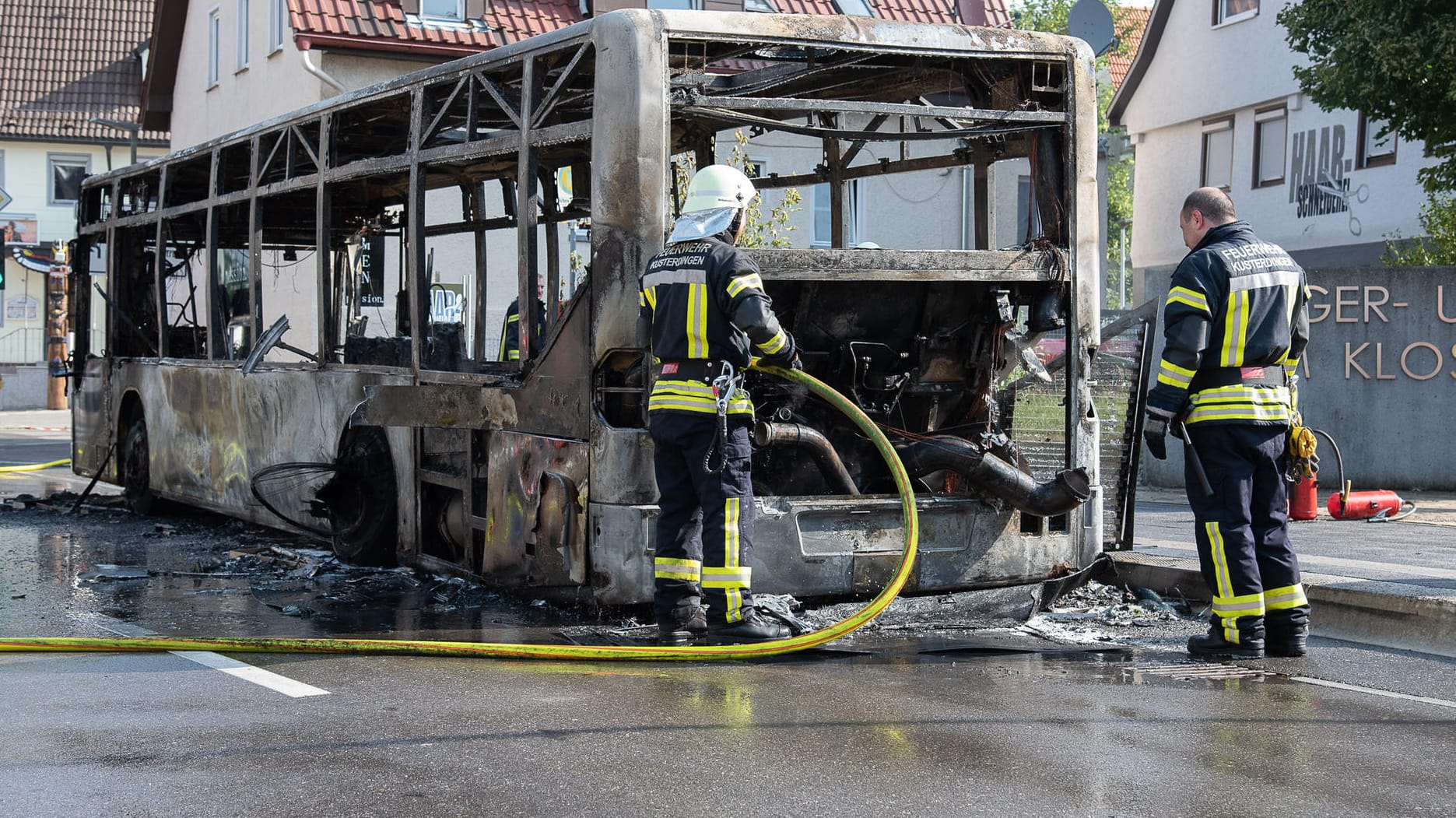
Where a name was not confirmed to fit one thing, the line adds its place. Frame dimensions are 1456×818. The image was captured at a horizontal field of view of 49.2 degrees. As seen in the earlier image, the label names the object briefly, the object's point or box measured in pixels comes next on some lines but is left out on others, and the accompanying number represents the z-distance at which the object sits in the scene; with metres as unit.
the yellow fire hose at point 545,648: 6.08
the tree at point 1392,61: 15.28
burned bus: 6.62
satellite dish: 15.76
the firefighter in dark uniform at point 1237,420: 6.34
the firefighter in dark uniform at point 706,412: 6.30
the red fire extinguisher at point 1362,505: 11.23
